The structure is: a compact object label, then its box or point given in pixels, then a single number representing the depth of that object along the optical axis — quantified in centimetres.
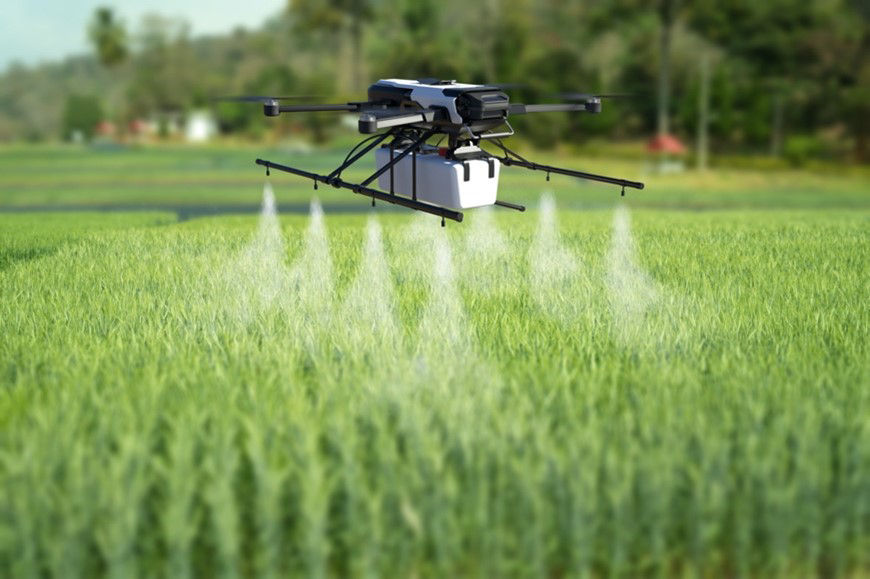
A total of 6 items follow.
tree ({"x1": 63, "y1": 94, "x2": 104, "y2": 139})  9606
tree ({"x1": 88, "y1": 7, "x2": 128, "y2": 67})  11131
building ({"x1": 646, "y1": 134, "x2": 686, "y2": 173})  4200
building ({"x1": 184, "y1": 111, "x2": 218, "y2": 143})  9206
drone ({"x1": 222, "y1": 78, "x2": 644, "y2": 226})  711
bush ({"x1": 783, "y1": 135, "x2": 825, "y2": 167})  4197
